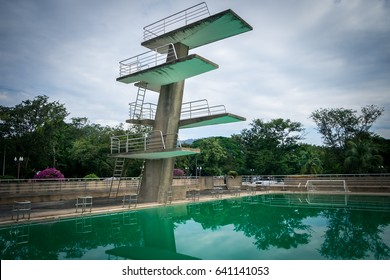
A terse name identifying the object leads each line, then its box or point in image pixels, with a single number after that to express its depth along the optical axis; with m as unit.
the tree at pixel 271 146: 42.12
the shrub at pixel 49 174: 23.58
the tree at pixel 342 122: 34.18
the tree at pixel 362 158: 28.20
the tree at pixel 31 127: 30.08
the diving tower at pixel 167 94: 14.88
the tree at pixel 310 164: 34.84
